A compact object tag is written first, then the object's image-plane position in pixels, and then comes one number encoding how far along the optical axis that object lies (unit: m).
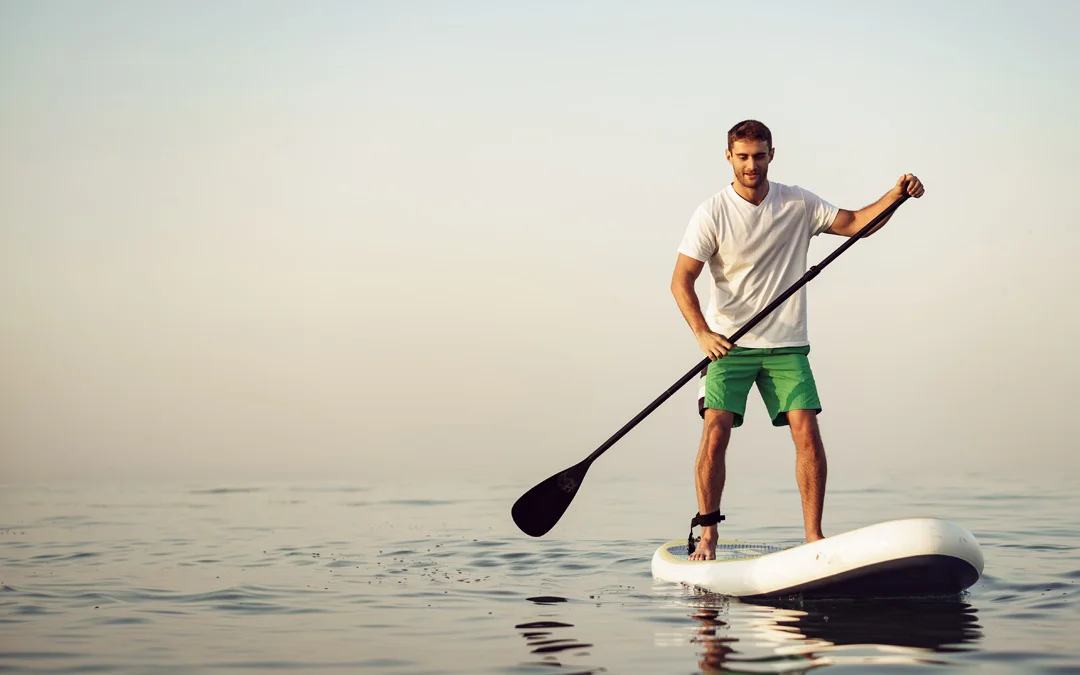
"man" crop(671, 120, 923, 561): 5.88
